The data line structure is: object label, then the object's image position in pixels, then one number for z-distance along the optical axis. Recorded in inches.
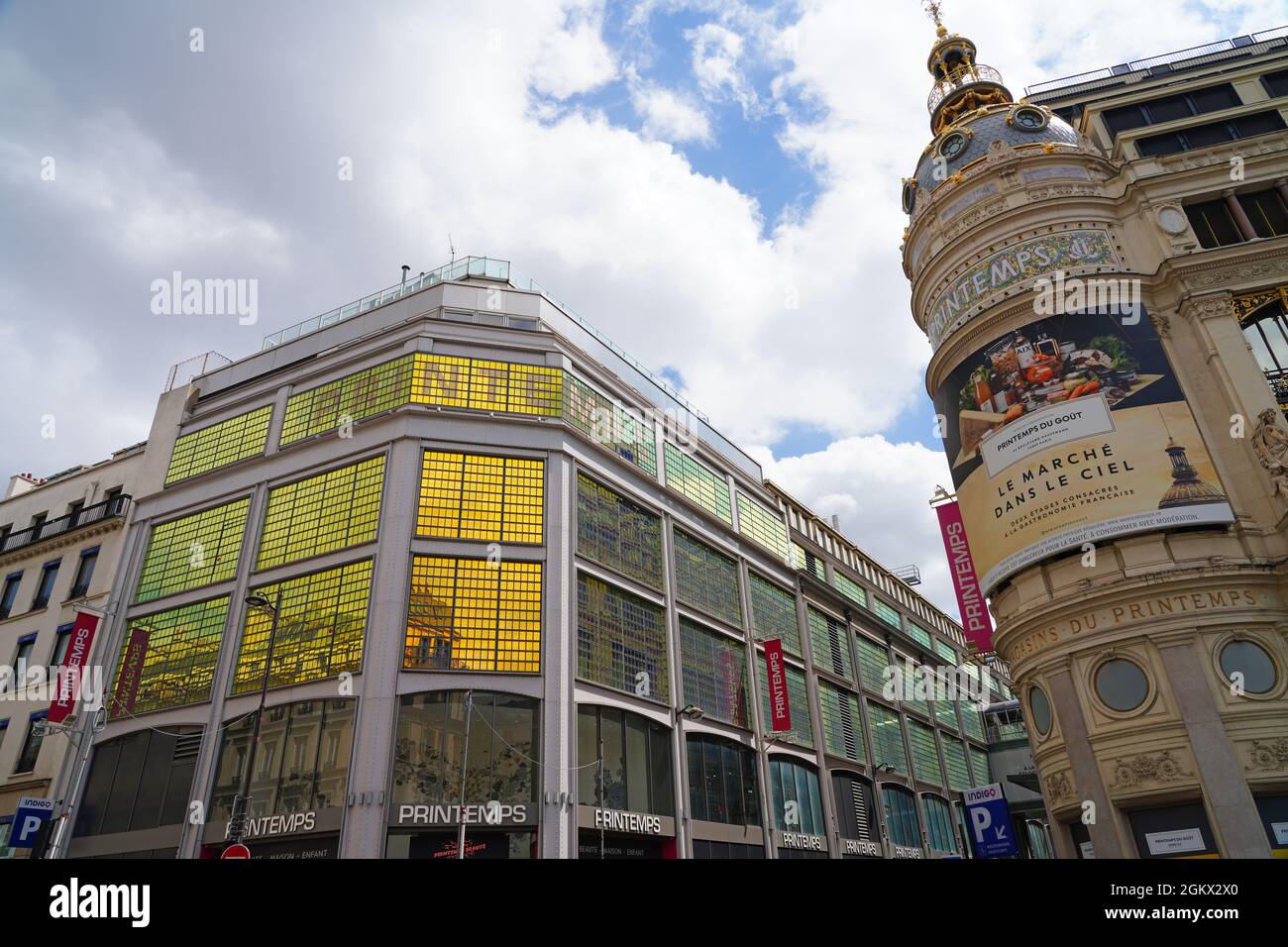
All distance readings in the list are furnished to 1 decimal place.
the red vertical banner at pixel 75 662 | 1355.8
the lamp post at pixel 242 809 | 1028.5
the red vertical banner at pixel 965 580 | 1310.3
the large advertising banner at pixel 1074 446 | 1050.7
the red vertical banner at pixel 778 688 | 1632.8
